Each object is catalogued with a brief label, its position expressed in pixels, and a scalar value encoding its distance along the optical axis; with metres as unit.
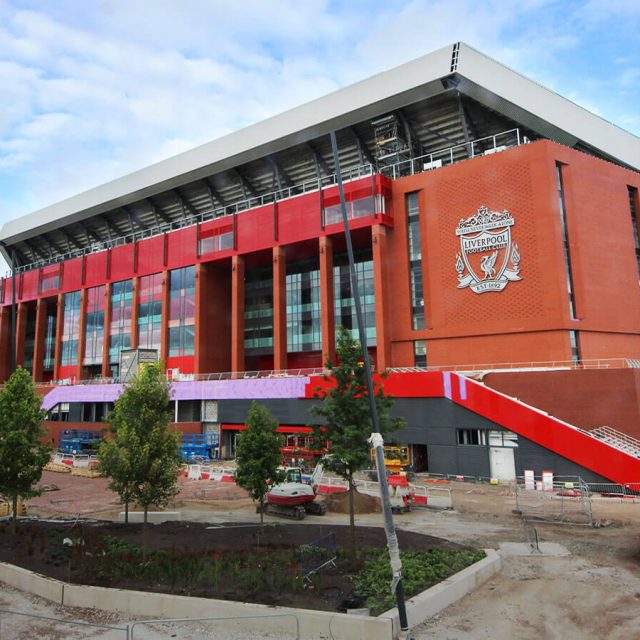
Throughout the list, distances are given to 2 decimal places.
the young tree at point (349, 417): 16.58
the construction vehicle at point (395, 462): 33.44
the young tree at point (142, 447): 17.58
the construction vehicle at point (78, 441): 53.03
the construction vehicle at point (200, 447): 47.12
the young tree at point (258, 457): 20.84
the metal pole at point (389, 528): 10.36
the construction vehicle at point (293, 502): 24.80
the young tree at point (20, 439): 21.30
